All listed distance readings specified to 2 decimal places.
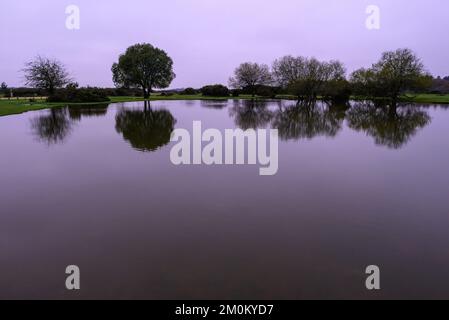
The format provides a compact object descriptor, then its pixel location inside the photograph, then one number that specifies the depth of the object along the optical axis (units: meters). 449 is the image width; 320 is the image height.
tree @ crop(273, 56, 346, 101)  62.53
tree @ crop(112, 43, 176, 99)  64.12
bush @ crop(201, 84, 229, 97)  85.12
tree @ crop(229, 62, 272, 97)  85.06
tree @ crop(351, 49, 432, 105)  52.19
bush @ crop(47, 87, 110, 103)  47.97
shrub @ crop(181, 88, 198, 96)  95.06
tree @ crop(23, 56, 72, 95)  50.06
